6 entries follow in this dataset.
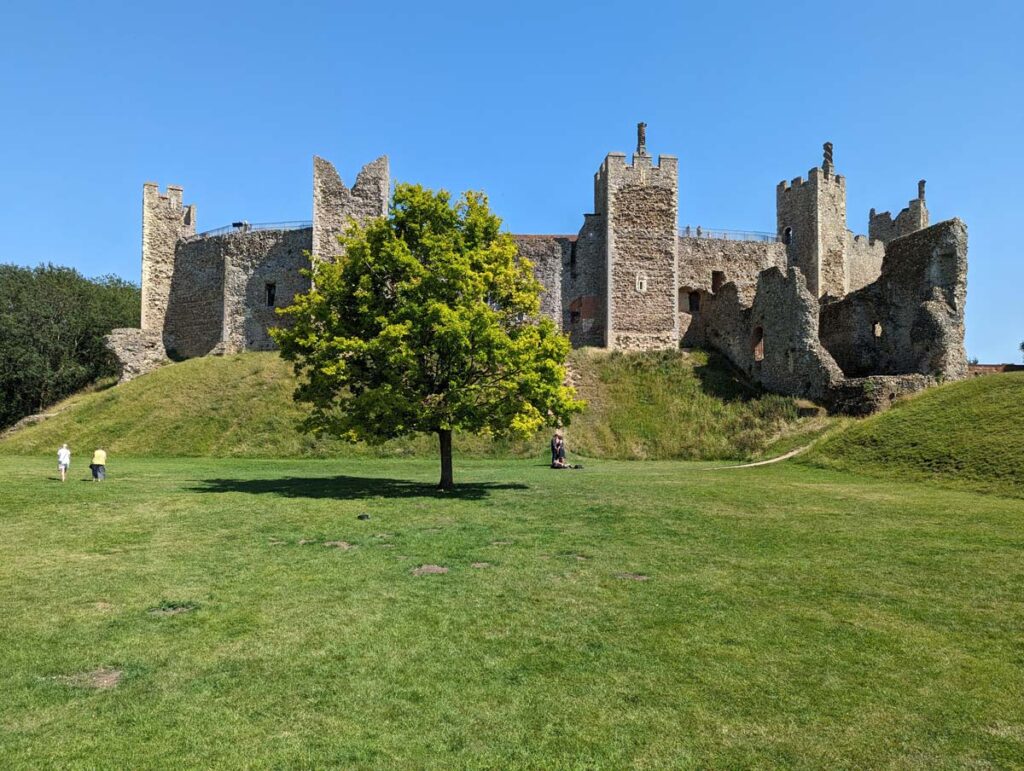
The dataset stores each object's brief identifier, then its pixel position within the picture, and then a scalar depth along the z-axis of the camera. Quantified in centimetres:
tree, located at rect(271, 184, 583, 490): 1673
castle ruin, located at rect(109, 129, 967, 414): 3306
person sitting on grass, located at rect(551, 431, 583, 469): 2531
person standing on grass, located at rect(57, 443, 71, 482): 1850
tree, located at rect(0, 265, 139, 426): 4556
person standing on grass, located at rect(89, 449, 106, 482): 1844
